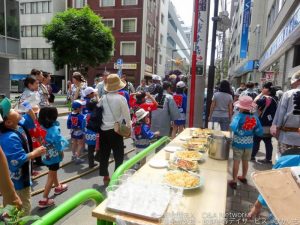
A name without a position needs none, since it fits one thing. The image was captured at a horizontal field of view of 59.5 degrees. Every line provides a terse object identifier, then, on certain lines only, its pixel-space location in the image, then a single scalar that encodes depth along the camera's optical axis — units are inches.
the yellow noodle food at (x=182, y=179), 89.6
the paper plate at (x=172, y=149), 136.2
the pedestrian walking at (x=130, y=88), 442.6
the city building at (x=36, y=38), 1357.0
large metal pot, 127.0
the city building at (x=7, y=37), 618.9
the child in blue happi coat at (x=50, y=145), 149.2
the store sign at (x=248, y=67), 1050.1
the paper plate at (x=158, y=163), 110.7
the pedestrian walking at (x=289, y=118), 161.3
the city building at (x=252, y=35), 1035.9
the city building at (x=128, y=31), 1204.5
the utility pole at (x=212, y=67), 231.8
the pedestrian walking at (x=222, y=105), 252.5
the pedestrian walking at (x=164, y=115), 219.6
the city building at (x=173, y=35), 2015.3
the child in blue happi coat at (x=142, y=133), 183.5
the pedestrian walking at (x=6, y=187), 77.5
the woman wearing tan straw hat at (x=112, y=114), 165.8
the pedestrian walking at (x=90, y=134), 213.2
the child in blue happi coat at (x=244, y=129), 169.5
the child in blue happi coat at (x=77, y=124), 229.9
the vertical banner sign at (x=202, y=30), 212.1
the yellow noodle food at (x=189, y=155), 120.7
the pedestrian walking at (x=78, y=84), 256.8
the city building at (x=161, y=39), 1509.6
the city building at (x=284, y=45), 430.3
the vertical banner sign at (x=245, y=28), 1032.2
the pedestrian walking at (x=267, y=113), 247.1
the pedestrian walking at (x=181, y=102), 288.7
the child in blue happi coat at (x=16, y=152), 100.7
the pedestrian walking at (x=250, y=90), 321.1
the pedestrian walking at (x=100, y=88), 285.2
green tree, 860.0
